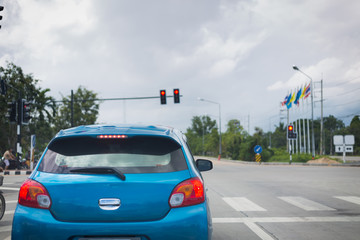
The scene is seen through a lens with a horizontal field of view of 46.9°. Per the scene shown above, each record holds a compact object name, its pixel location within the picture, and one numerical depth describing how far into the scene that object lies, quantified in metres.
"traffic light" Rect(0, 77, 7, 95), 22.27
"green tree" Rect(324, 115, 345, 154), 152.50
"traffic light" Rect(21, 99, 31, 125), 26.77
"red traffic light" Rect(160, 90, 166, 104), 30.33
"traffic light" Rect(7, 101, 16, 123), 26.23
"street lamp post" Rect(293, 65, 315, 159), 40.96
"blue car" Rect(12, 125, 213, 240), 3.39
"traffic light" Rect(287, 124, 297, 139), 40.15
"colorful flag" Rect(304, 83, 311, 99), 56.25
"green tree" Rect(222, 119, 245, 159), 71.34
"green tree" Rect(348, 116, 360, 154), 107.44
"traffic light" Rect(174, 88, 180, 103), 30.05
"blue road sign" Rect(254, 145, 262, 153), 40.94
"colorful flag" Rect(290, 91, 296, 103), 62.34
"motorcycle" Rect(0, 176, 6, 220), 7.88
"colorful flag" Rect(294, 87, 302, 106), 60.10
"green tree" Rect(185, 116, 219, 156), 133.82
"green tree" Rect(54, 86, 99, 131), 61.91
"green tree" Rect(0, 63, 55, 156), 44.28
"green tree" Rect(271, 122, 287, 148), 166.07
